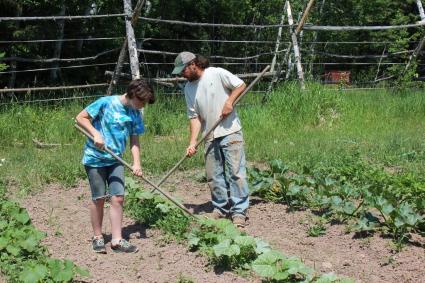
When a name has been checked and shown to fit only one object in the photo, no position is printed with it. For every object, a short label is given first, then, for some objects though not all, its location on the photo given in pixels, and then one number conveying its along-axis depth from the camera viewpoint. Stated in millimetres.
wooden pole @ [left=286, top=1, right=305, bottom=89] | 11562
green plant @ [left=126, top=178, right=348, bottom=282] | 4070
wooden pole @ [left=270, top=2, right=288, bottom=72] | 12397
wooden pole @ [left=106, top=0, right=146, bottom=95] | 9980
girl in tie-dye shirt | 4926
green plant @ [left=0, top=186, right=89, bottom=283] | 3969
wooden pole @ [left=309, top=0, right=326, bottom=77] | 12525
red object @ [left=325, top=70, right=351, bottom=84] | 12242
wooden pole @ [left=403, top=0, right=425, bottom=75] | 13156
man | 5559
